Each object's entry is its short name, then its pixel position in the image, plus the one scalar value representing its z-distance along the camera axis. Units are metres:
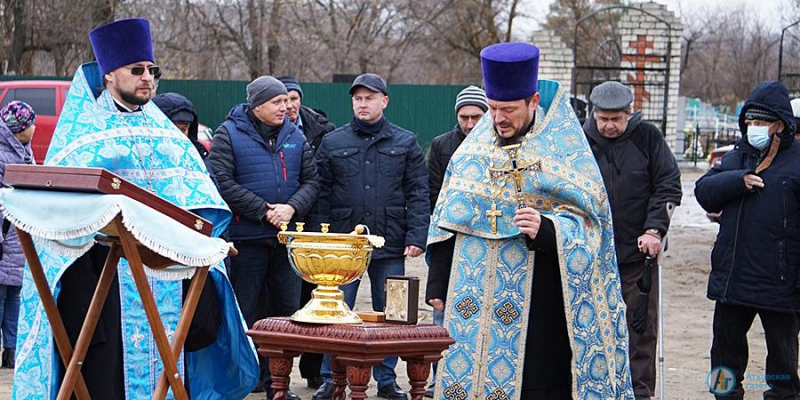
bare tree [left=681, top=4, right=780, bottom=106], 49.38
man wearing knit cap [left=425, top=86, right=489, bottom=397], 7.43
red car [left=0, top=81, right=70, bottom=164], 16.91
